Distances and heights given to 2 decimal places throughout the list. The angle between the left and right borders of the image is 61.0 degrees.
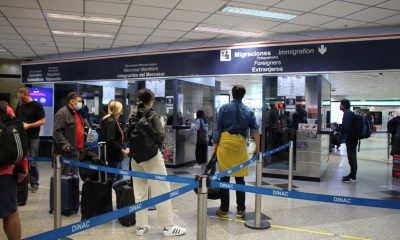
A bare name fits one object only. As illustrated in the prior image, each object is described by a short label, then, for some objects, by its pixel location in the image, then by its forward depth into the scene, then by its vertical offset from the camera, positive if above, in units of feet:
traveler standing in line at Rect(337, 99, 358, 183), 20.65 -1.70
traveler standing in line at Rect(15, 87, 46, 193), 15.66 -0.46
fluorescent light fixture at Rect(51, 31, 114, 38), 23.71 +5.16
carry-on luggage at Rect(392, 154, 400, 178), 22.79 -3.64
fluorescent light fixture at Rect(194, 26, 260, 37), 21.58 +5.14
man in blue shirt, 12.62 -1.04
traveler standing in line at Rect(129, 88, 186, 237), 10.71 -2.38
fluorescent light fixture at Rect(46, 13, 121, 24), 19.40 +5.19
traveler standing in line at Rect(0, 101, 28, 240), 7.65 -2.03
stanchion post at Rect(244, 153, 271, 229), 11.68 -3.45
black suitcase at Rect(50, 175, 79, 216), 12.89 -3.36
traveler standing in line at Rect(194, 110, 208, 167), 23.65 -1.99
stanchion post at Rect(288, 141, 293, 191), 16.17 -2.52
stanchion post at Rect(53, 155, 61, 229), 9.63 -2.55
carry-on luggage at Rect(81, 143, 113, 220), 11.73 -3.15
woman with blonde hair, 13.08 -1.07
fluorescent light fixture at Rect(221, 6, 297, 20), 17.57 +5.18
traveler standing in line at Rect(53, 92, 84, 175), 13.02 -1.02
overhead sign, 18.48 +3.07
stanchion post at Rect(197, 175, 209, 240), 6.75 -2.02
